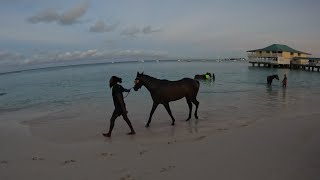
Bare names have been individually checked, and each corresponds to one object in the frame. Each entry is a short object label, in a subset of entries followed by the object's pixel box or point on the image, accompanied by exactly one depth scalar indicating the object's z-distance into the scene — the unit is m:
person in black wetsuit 6.86
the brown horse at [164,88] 8.03
